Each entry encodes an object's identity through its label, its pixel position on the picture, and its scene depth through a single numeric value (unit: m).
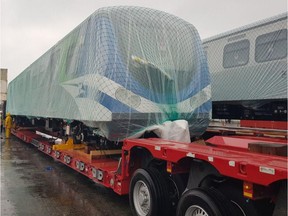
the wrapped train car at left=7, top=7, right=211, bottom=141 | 3.37
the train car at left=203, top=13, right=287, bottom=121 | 5.29
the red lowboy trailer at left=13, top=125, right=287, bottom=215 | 1.95
